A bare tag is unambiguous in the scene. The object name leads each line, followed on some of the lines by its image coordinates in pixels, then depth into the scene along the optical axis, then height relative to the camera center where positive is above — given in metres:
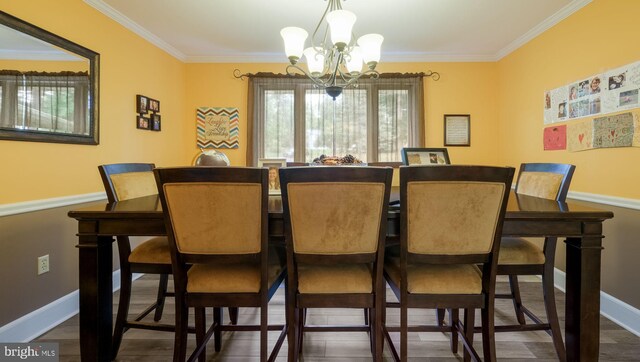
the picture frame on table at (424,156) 3.02 +0.25
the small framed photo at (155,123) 3.22 +0.63
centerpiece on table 1.86 +0.12
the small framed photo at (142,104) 3.00 +0.78
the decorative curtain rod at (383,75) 3.67 +1.30
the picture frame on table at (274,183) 1.91 -0.02
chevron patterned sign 3.79 +0.68
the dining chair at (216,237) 1.14 -0.23
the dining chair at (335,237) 1.14 -0.23
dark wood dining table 1.32 -0.32
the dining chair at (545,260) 1.58 -0.42
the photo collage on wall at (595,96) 2.06 +0.68
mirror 1.75 +0.63
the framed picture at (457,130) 3.74 +0.64
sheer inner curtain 3.70 +0.79
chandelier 1.77 +0.90
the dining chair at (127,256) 1.60 -0.42
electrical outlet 1.97 -0.57
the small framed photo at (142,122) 3.02 +0.59
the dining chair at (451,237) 1.14 -0.23
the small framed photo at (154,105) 3.18 +0.81
